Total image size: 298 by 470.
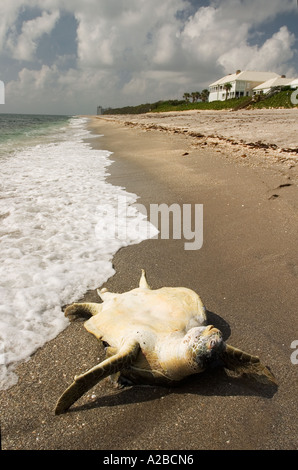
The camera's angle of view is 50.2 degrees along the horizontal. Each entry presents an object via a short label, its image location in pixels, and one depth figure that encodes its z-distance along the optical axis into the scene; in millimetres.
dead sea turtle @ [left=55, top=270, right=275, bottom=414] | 1972
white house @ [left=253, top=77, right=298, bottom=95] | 53019
